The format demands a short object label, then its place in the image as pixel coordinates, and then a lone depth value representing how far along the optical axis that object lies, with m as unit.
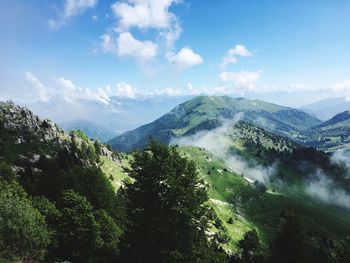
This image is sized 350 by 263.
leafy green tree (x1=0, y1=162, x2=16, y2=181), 86.21
